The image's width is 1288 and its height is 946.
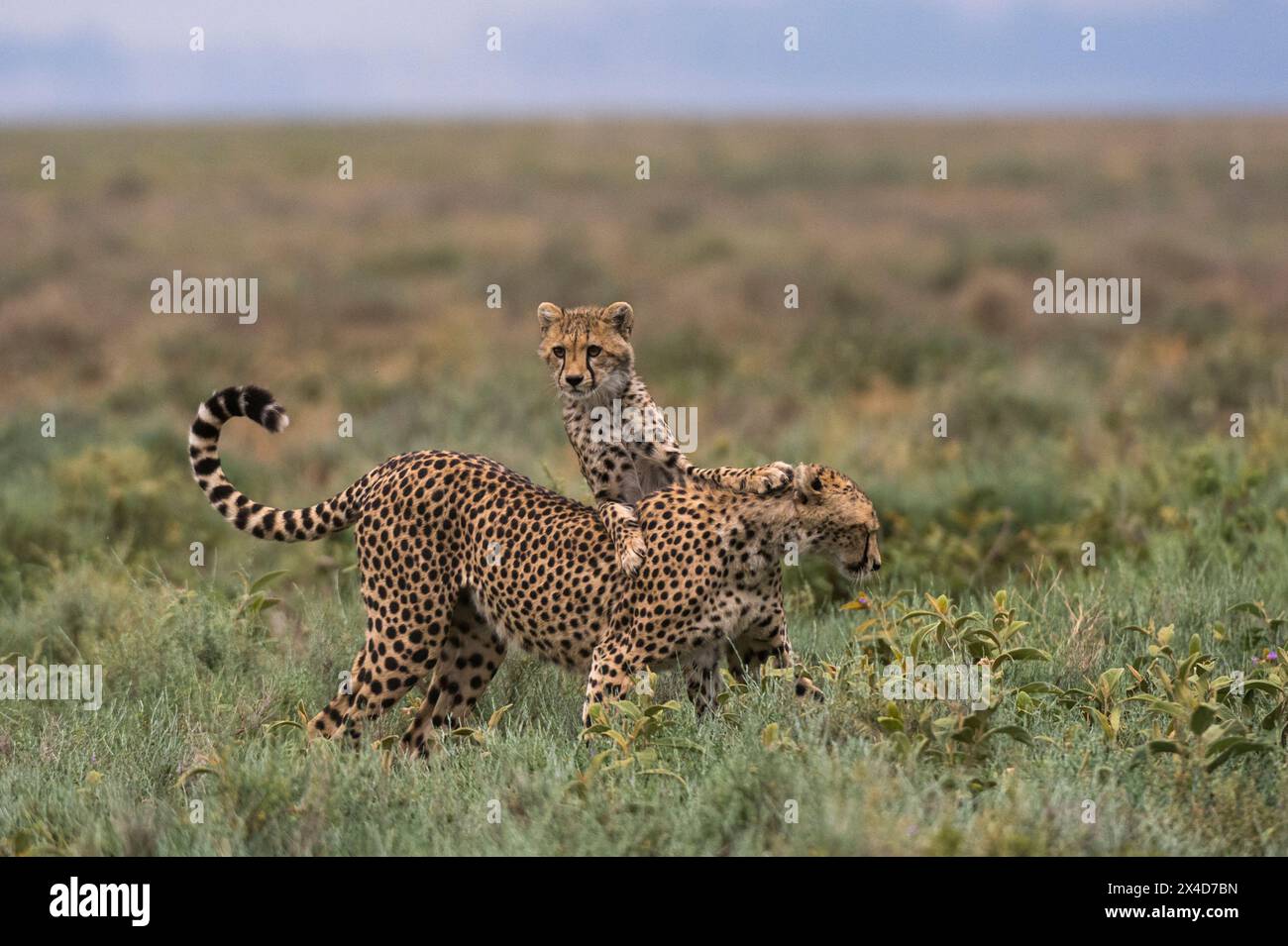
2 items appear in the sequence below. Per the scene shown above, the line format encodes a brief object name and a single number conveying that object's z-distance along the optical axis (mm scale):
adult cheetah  9437
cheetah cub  10531
